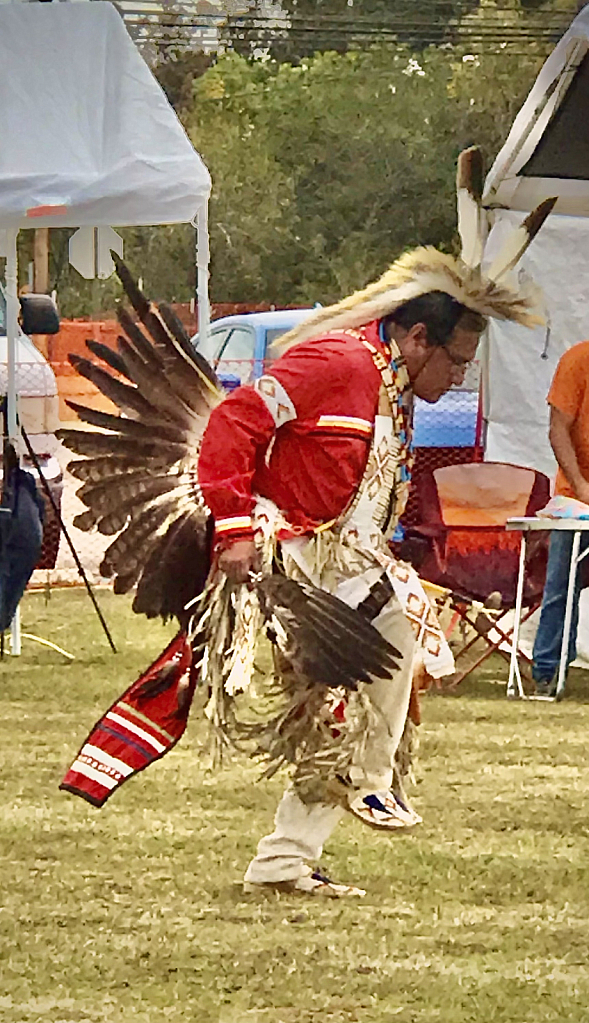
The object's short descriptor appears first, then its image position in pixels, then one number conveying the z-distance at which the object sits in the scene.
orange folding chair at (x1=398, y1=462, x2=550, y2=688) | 15.45
